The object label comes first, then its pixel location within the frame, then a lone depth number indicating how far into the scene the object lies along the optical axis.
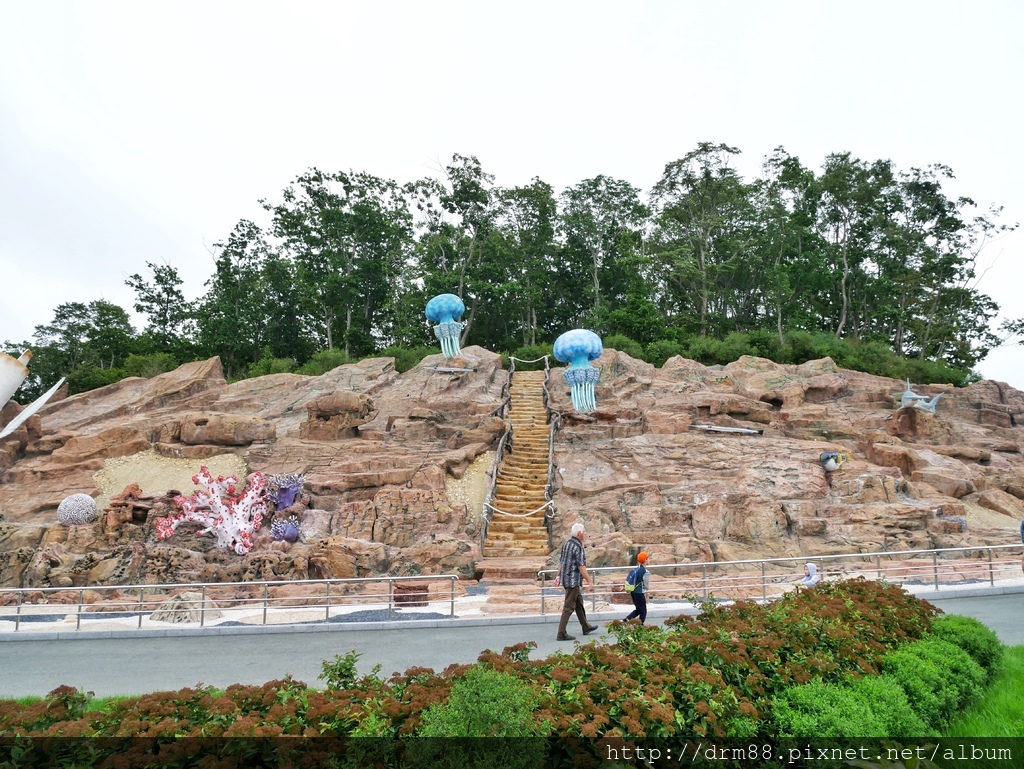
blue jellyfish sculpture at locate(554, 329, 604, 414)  26.66
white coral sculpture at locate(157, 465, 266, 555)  17.81
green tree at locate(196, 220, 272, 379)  47.25
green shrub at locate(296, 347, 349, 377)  37.91
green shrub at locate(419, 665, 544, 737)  4.34
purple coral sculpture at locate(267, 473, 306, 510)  19.55
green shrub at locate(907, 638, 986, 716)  6.43
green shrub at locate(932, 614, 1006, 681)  7.31
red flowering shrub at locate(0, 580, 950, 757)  4.80
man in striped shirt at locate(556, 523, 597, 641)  9.72
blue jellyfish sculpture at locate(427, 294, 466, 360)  33.06
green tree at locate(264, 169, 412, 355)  46.72
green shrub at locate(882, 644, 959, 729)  5.91
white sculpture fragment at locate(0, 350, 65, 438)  20.02
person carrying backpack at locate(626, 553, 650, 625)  10.04
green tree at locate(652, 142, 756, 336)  50.53
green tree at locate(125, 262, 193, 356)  53.00
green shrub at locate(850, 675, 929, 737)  5.44
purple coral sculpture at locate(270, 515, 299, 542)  17.94
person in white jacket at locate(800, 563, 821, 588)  12.46
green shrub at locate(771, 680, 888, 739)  5.13
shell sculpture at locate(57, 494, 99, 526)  18.56
